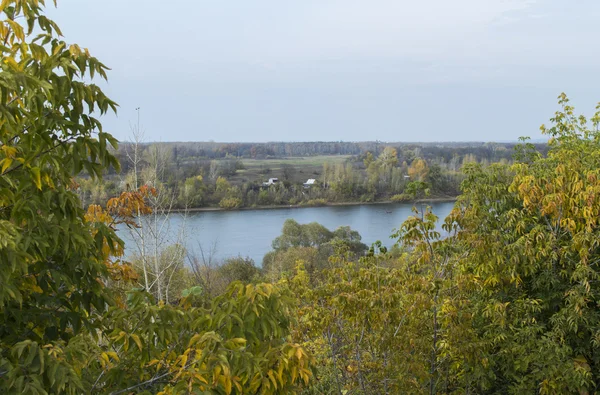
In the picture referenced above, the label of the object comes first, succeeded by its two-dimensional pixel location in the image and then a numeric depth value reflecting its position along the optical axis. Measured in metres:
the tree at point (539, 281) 4.73
